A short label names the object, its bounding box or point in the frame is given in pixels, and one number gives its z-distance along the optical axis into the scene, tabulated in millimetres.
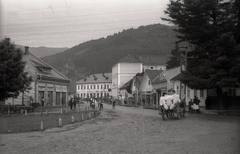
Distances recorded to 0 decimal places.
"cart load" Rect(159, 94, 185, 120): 21116
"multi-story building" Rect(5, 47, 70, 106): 47875
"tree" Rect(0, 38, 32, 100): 32219
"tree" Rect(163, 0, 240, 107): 27297
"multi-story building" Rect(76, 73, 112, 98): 139875
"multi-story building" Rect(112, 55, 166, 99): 102562
